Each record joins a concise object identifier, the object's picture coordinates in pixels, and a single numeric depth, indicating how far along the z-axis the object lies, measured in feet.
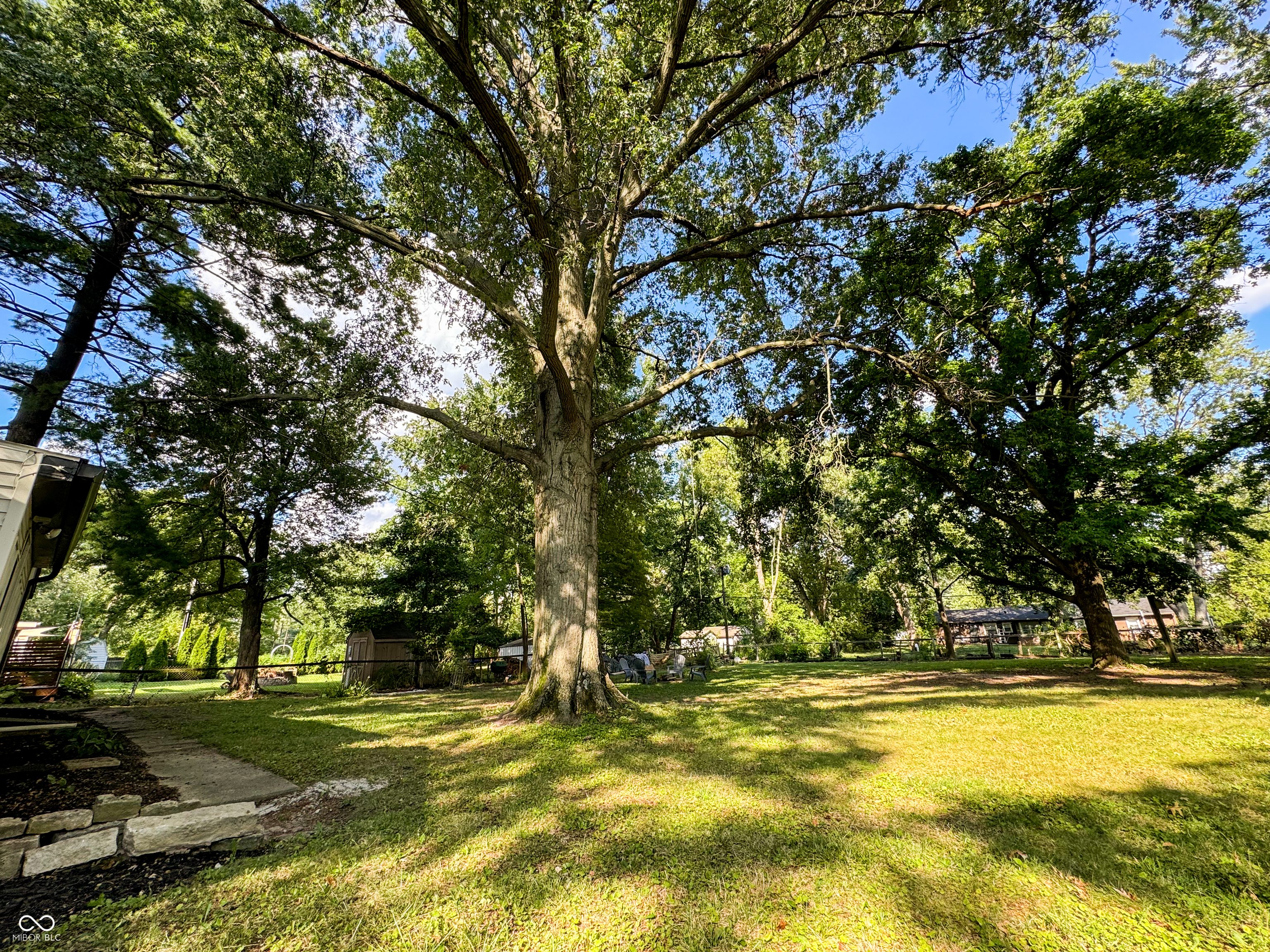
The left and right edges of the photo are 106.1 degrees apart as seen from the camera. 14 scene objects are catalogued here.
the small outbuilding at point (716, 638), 101.09
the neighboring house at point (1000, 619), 115.85
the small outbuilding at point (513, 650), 70.49
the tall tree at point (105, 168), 21.65
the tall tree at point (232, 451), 27.48
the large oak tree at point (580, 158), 19.95
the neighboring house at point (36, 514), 14.52
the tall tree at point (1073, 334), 33.32
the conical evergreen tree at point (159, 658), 84.48
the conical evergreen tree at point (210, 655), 87.45
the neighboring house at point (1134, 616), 113.56
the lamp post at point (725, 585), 83.77
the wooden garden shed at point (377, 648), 59.15
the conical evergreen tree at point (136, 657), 82.33
